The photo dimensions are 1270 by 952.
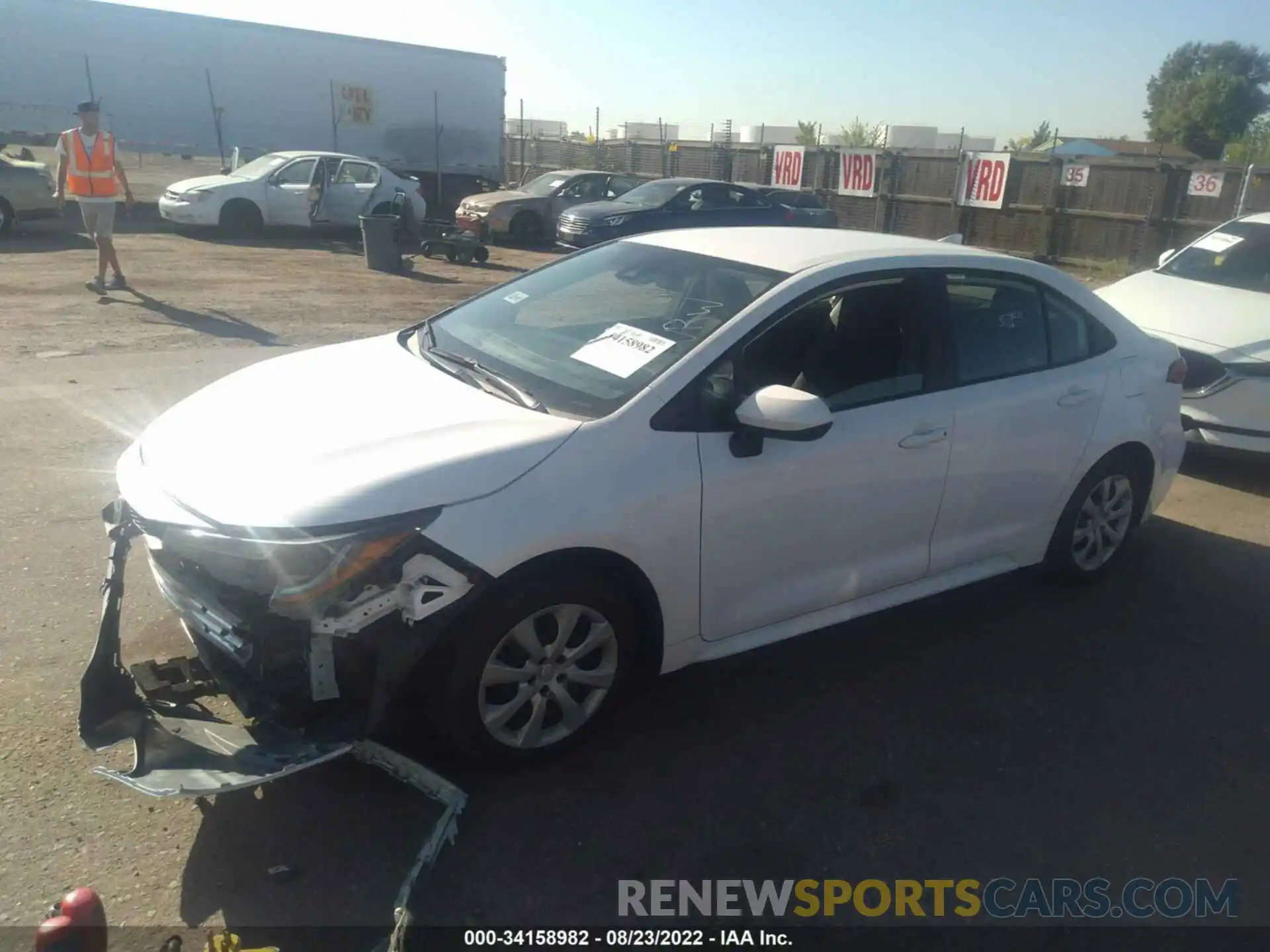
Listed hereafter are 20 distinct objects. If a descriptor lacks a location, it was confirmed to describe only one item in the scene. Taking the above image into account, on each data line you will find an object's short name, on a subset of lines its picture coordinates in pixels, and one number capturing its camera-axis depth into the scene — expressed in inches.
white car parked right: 254.2
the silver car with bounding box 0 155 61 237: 596.4
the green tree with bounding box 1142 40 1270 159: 2844.5
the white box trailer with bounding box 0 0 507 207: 774.5
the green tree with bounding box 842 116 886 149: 2218.3
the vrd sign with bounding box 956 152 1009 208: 815.1
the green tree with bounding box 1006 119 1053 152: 1931.6
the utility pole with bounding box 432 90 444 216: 957.2
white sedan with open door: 682.8
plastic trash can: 586.6
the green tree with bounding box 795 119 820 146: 1695.4
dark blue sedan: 657.0
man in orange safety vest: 393.4
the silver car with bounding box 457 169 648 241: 756.6
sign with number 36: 682.2
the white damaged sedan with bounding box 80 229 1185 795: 108.7
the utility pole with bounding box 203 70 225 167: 840.9
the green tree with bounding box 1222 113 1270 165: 1615.4
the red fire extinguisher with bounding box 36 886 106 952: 81.4
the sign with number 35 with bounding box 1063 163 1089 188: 771.4
